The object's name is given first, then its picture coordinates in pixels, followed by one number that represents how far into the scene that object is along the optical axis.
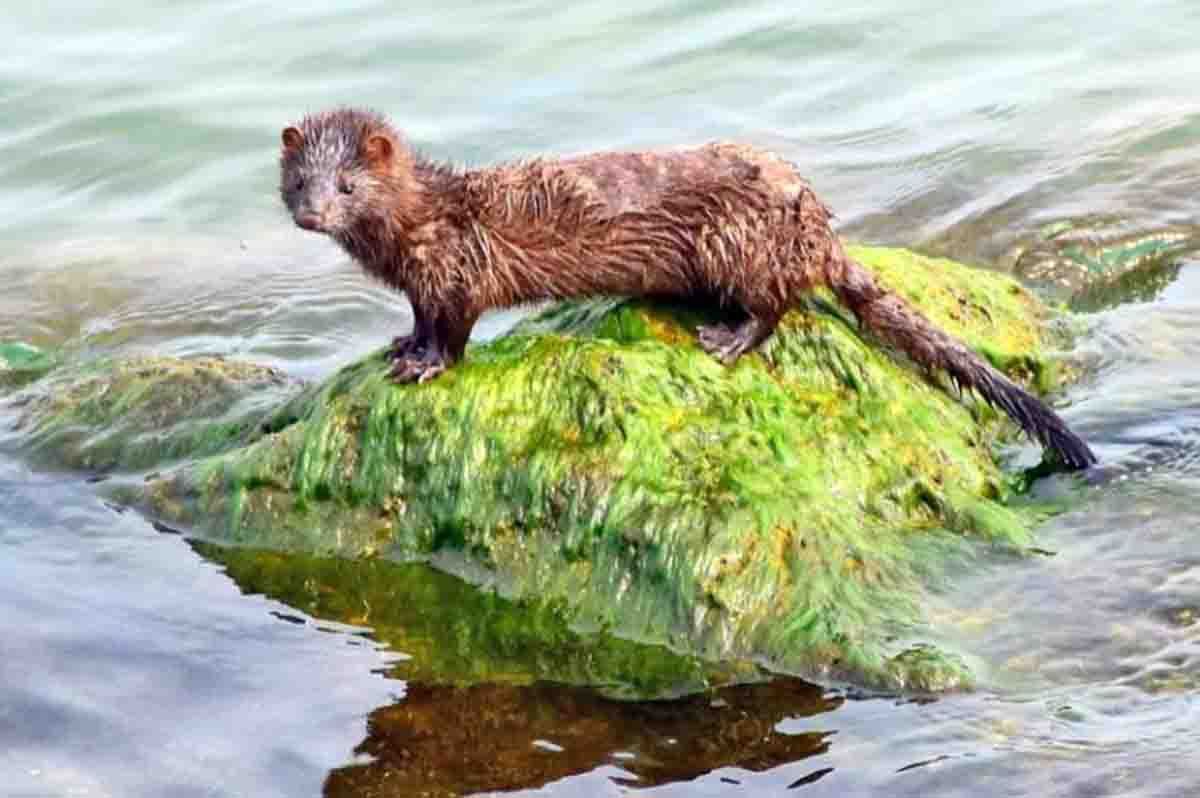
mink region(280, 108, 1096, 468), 13.55
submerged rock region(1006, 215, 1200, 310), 19.09
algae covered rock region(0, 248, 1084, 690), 12.09
